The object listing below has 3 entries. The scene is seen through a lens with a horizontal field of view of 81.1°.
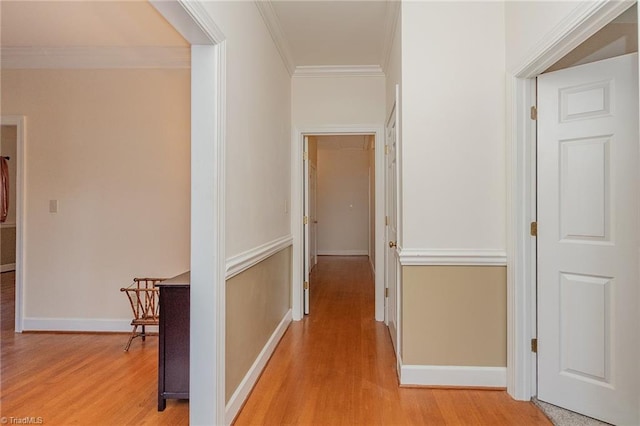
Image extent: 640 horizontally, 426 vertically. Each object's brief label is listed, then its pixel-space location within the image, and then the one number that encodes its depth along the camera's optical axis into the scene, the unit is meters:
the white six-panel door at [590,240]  1.85
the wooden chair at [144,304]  2.95
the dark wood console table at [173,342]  2.09
